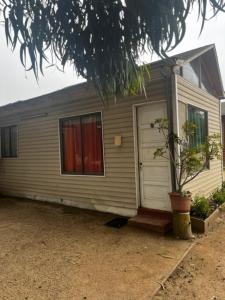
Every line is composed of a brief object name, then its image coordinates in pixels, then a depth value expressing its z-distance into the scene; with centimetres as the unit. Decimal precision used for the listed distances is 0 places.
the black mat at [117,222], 480
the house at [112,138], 485
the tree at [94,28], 146
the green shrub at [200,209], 457
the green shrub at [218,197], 581
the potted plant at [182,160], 411
